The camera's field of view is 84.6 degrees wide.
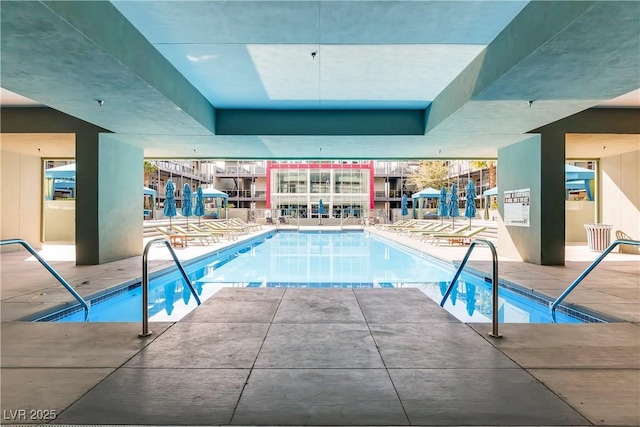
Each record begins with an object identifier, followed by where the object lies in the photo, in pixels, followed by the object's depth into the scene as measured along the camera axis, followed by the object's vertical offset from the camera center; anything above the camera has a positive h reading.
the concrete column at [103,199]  8.15 +0.23
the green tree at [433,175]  36.47 +3.75
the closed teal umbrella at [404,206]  26.13 +0.33
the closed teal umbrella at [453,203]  16.47 +0.37
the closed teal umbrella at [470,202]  15.80 +0.41
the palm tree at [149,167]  28.03 +3.41
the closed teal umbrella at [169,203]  14.68 +0.23
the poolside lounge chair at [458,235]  12.95 -0.91
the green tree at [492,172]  26.26 +2.97
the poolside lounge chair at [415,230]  16.22 -0.93
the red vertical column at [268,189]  37.56 +2.19
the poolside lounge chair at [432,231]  15.26 -0.91
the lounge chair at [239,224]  20.52 -0.88
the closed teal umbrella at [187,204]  15.32 +0.19
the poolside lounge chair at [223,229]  15.71 -0.95
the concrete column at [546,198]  8.19 +0.31
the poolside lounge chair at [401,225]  20.42 -0.87
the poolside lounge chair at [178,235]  12.77 -0.96
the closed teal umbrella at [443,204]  17.74 +0.34
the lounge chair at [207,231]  14.73 -0.96
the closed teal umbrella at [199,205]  16.84 +0.19
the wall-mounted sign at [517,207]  8.74 +0.11
